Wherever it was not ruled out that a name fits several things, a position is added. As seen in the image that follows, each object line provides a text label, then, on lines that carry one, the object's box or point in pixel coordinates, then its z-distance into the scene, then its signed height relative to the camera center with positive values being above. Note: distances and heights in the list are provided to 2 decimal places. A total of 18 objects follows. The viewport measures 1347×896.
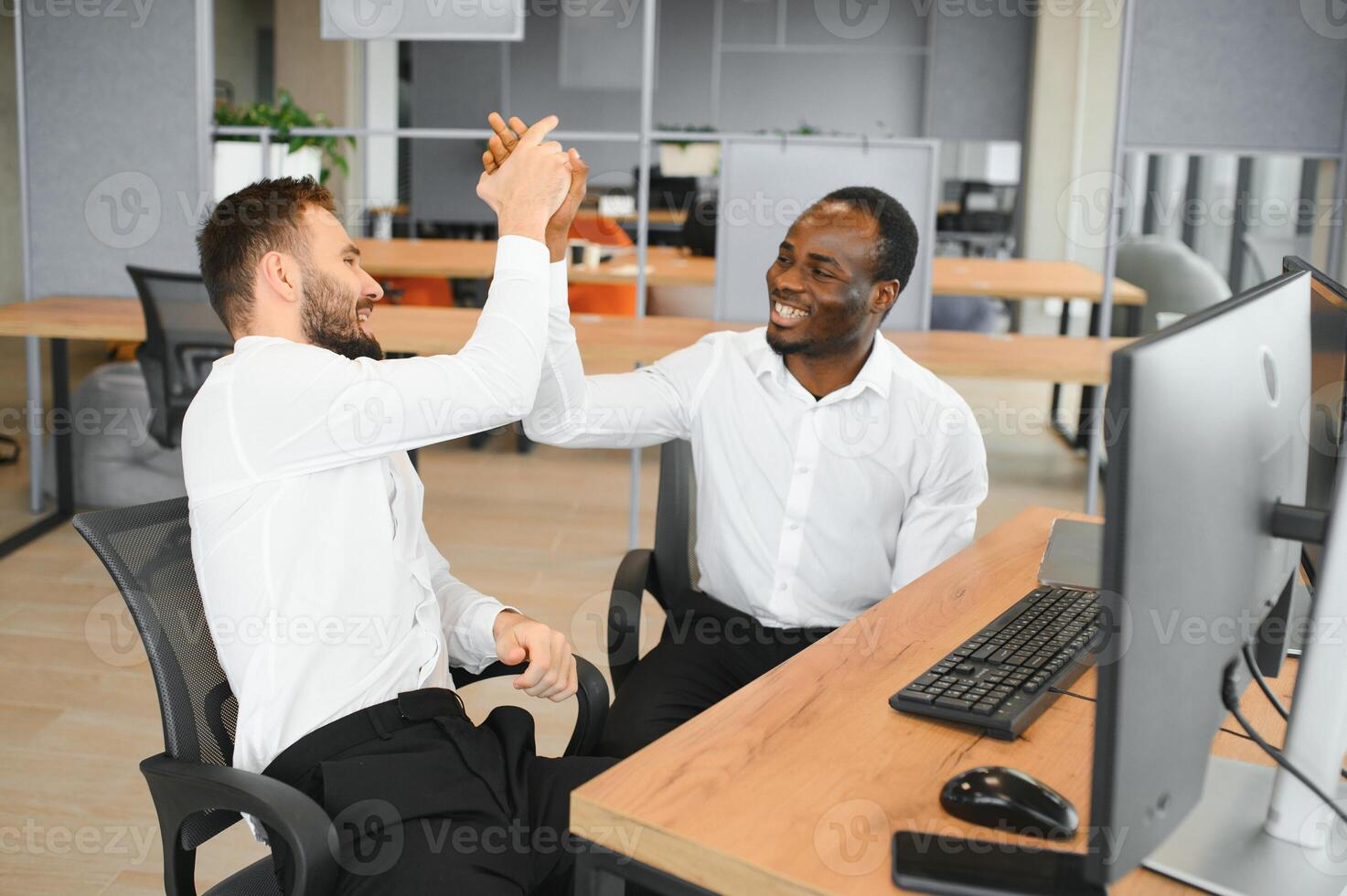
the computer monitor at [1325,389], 1.06 -0.11
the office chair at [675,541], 1.93 -0.46
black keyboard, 1.16 -0.41
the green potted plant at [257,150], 3.85 +0.24
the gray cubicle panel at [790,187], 3.56 +0.16
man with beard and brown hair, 1.25 -0.33
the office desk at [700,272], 4.71 -0.11
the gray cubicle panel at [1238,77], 3.55 +0.51
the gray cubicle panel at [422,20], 3.56 +0.59
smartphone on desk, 0.88 -0.44
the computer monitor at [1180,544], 0.69 -0.17
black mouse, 0.96 -0.42
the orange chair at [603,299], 5.25 -0.25
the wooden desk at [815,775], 0.92 -0.43
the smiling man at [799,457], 1.84 -0.31
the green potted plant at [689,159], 5.25 +0.34
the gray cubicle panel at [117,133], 3.84 +0.27
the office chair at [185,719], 1.14 -0.50
